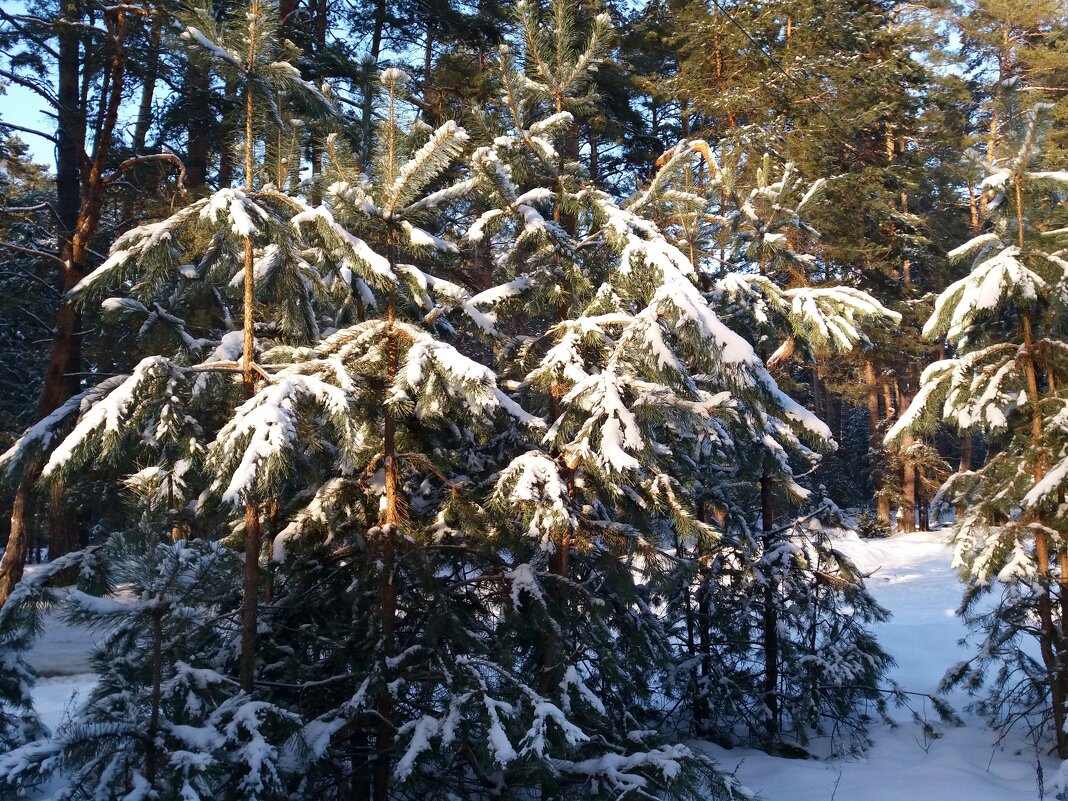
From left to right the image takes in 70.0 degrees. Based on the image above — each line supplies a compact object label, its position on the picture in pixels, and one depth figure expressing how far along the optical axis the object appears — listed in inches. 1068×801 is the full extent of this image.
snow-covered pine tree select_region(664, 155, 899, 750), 293.3
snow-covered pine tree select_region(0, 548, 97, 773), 156.0
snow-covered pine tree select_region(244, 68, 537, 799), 163.6
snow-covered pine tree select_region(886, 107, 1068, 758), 250.8
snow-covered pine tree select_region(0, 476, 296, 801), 129.2
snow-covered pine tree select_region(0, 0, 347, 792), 143.6
